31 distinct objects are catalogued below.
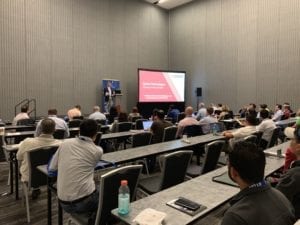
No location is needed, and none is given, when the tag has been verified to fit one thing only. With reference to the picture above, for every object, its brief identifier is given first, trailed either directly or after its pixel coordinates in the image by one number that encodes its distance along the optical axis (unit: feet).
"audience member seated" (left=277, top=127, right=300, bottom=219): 6.14
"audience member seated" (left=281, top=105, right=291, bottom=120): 30.76
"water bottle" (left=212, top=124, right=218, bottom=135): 17.54
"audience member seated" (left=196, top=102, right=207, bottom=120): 31.77
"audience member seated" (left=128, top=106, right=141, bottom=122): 29.92
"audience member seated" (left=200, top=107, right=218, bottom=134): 20.90
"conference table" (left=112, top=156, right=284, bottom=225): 5.58
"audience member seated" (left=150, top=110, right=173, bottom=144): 17.79
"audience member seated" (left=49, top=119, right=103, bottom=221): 7.87
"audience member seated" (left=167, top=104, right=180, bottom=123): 33.60
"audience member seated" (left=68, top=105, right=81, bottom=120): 30.71
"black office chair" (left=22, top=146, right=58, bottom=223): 10.75
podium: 43.39
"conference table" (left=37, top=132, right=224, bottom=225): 9.62
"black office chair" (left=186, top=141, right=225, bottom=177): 11.10
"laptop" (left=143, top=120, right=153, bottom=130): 22.39
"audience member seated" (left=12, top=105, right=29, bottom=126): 25.61
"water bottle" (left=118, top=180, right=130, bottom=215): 5.80
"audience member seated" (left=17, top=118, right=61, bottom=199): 11.28
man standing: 41.42
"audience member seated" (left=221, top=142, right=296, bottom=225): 4.06
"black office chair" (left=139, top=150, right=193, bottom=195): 9.12
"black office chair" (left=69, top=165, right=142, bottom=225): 6.97
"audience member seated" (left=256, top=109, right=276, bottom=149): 17.48
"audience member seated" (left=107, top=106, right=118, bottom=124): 33.19
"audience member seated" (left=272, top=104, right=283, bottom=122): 30.63
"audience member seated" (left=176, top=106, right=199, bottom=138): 19.88
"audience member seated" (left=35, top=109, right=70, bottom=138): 18.79
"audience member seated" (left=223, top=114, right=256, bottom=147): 15.90
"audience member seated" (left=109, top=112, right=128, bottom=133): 24.44
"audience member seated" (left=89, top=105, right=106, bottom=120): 27.71
